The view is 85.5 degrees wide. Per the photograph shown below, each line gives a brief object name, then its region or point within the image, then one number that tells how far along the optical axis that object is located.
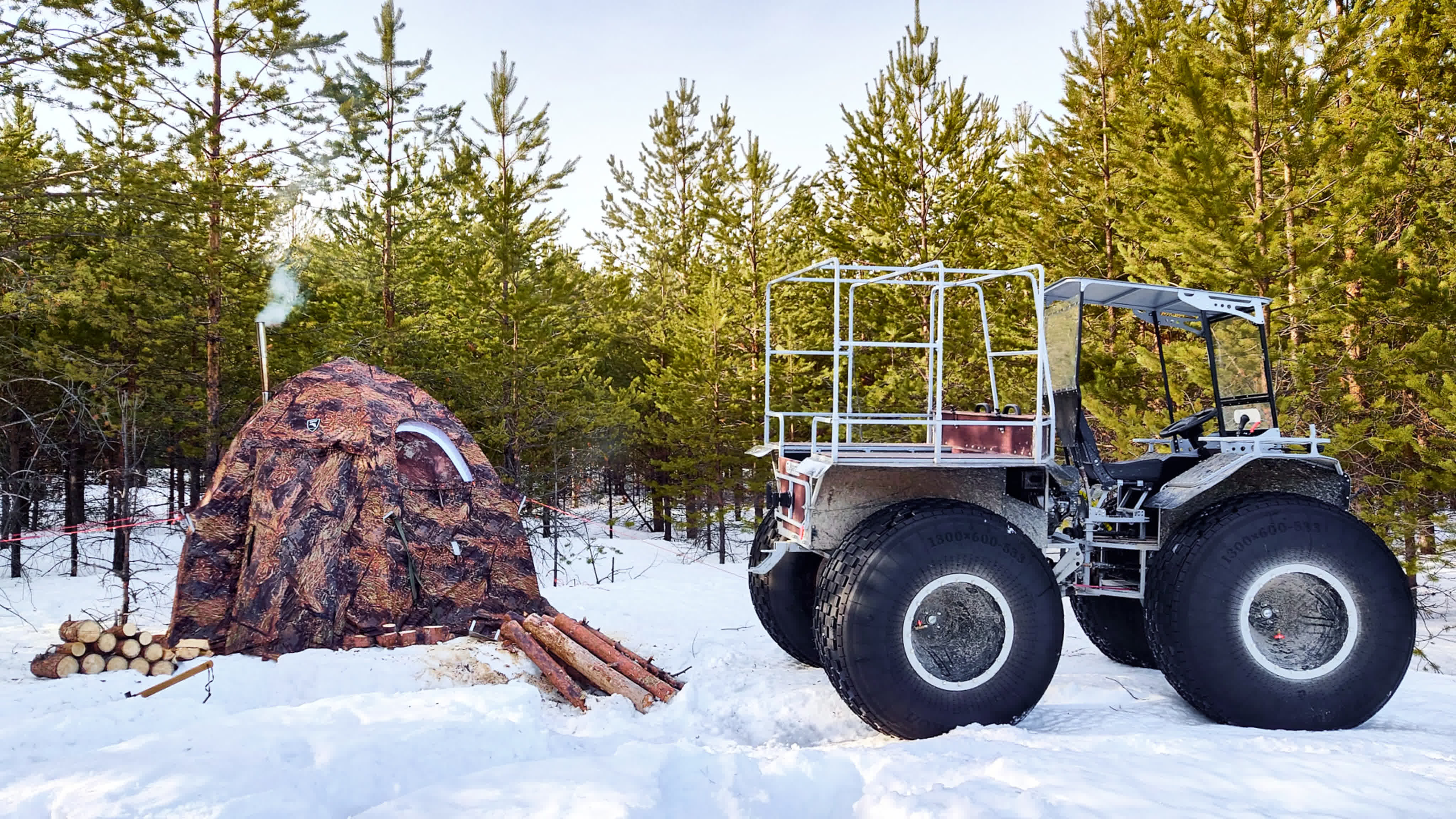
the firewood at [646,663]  5.64
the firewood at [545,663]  5.33
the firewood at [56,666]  5.72
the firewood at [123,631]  5.89
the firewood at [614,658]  5.33
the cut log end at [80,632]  5.80
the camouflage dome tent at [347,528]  6.39
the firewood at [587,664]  5.18
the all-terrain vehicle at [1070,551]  4.11
